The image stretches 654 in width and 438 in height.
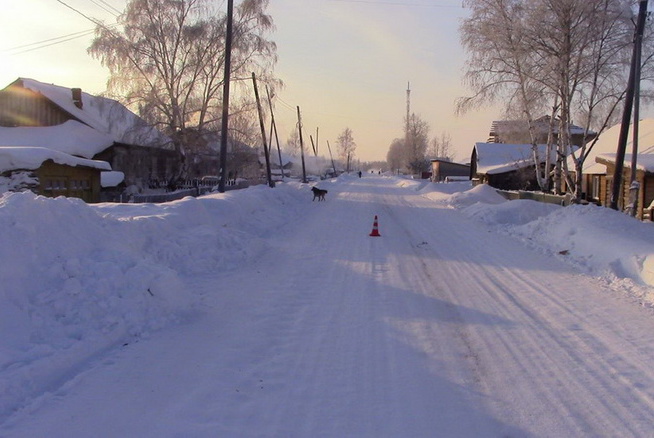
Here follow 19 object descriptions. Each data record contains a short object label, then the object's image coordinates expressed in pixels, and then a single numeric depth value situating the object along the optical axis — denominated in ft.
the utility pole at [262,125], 113.95
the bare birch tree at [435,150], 514.48
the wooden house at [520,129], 98.22
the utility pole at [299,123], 188.96
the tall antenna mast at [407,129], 389.66
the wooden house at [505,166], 151.02
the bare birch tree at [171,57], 112.68
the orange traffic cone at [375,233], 54.70
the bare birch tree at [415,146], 354.00
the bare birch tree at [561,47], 70.90
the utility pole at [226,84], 75.10
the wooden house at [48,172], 62.59
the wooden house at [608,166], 85.15
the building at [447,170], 281.74
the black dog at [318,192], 113.70
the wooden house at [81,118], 113.80
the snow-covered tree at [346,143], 563.89
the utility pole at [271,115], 125.39
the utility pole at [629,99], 54.70
